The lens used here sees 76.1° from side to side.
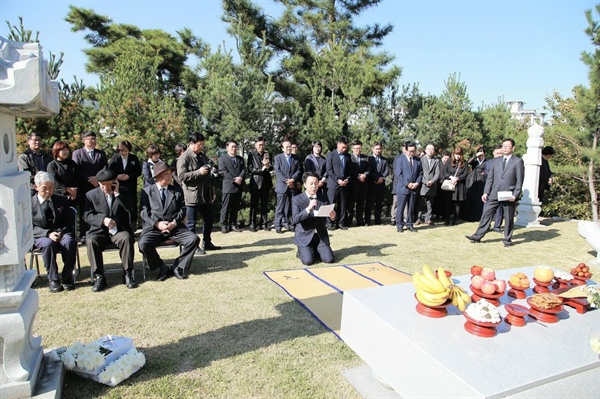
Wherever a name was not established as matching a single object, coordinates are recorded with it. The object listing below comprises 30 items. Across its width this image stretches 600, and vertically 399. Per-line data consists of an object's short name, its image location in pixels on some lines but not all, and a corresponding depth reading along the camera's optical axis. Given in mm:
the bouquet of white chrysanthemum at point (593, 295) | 2394
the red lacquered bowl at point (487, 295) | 2863
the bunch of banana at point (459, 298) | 2680
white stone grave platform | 1960
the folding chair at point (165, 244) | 5164
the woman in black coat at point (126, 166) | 7117
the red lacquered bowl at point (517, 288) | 3092
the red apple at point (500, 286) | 2906
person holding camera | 6438
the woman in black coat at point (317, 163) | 8852
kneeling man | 5965
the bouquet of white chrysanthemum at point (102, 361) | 2740
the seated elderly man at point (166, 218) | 5156
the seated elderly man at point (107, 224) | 4730
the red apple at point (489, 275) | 3141
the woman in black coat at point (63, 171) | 6234
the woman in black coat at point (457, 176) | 9977
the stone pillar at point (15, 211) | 2082
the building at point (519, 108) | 41800
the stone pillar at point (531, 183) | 9492
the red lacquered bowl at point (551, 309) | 2625
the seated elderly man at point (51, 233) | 4574
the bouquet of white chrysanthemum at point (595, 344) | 2037
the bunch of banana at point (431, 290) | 2625
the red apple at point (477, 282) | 2953
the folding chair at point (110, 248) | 4822
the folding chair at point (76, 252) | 4602
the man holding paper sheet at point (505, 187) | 7290
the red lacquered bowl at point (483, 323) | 2357
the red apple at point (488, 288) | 2857
